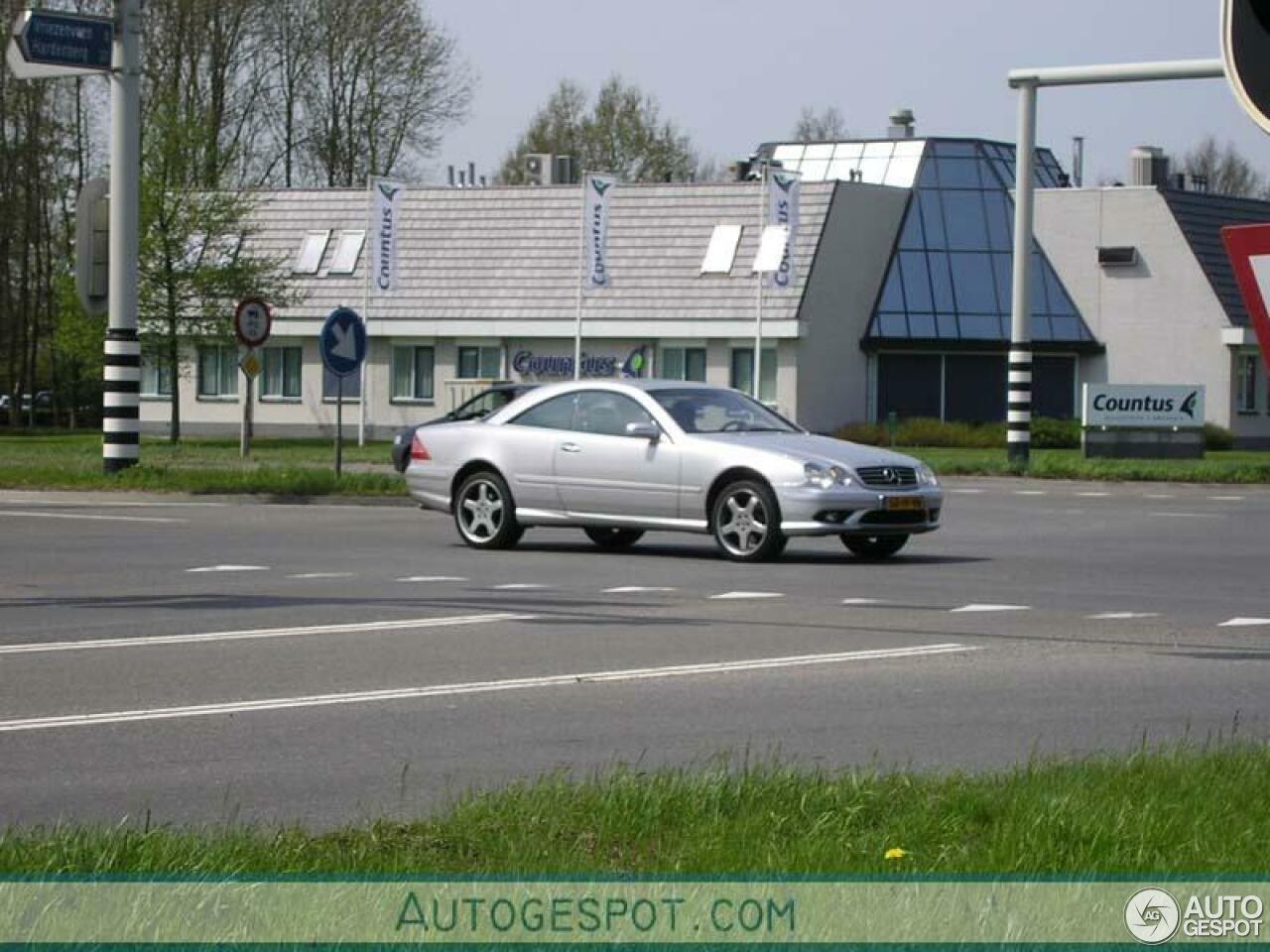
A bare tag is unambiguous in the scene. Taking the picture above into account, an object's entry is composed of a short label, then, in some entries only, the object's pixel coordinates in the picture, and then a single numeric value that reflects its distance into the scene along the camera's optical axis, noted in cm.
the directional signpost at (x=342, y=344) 3088
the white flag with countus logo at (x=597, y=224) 5688
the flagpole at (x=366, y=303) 5772
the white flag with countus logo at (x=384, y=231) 5756
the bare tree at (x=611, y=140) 9962
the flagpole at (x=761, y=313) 5612
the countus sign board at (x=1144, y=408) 4522
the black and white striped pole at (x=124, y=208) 3081
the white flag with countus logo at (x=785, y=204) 5694
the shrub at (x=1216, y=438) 5909
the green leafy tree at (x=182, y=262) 5666
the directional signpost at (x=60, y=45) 2991
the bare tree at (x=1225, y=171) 12162
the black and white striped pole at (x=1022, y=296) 3975
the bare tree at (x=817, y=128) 12125
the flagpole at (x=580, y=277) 5728
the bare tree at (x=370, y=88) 7594
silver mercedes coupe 1975
